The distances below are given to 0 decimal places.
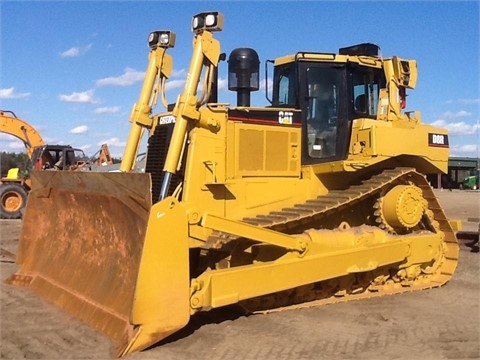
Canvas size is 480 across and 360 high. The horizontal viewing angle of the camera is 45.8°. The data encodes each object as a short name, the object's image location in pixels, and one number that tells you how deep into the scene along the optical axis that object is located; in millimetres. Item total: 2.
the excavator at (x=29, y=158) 18547
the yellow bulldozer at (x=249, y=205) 5547
